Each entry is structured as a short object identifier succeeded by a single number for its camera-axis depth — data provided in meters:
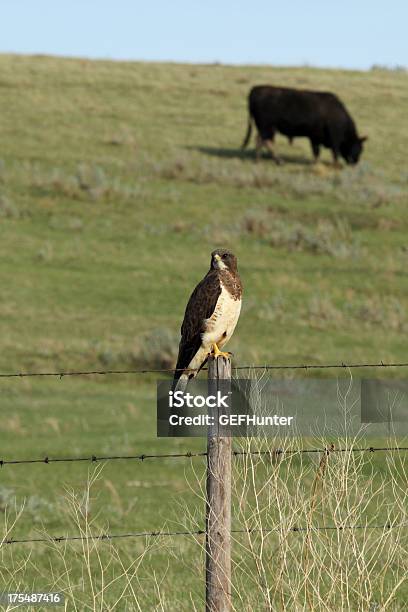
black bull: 75.44
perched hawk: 15.39
